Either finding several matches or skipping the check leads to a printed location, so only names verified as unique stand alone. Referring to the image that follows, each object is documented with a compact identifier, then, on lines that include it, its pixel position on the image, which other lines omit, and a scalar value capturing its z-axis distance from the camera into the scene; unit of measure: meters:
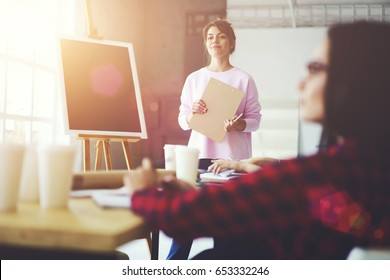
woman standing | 5.80
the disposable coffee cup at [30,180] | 4.25
